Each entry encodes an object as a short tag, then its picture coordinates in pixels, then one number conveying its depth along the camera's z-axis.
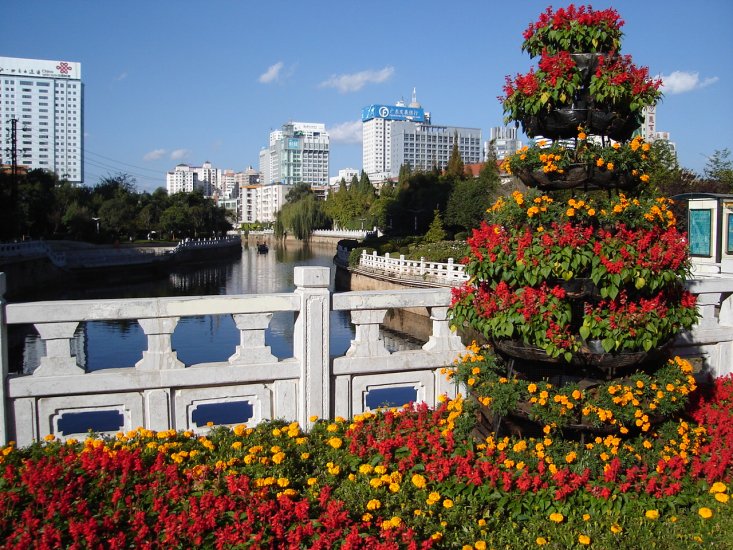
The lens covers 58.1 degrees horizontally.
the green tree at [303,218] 77.44
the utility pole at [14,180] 35.12
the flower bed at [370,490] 3.09
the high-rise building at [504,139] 168.62
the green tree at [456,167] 65.75
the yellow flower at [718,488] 3.60
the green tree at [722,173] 26.55
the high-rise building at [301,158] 184.88
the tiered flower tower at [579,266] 3.64
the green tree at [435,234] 39.56
